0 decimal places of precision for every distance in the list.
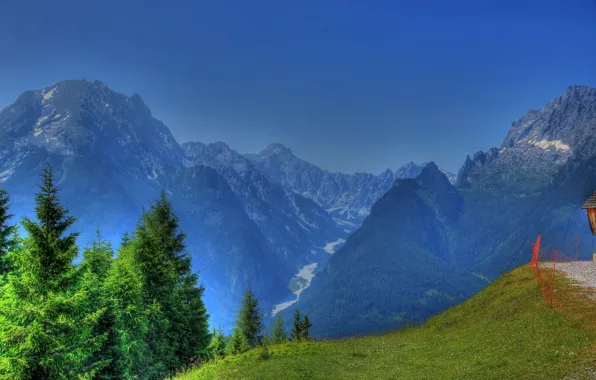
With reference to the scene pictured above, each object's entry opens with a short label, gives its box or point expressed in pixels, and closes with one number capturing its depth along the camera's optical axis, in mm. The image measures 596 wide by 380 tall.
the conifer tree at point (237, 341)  69550
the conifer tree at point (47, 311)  22531
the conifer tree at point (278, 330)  86875
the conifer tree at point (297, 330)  46400
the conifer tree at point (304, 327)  47062
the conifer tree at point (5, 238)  31281
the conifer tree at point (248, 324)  74125
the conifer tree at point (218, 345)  57250
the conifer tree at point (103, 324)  28056
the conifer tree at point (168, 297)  34594
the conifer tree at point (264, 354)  31609
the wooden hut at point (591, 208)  44103
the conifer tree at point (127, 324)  28828
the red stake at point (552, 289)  28369
